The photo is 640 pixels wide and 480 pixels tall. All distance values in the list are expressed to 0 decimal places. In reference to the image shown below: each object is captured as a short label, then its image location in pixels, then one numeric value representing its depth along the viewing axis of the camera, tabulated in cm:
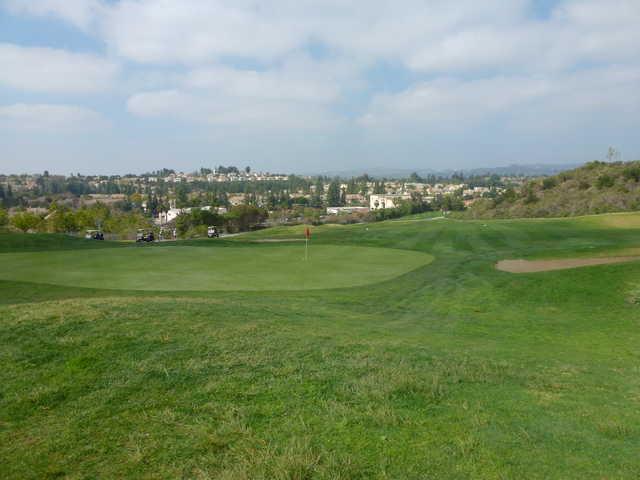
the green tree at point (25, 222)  8162
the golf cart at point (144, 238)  5778
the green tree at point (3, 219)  7838
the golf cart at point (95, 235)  5941
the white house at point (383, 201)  17275
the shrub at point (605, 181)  8219
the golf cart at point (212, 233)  7325
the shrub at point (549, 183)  9556
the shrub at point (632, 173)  8025
